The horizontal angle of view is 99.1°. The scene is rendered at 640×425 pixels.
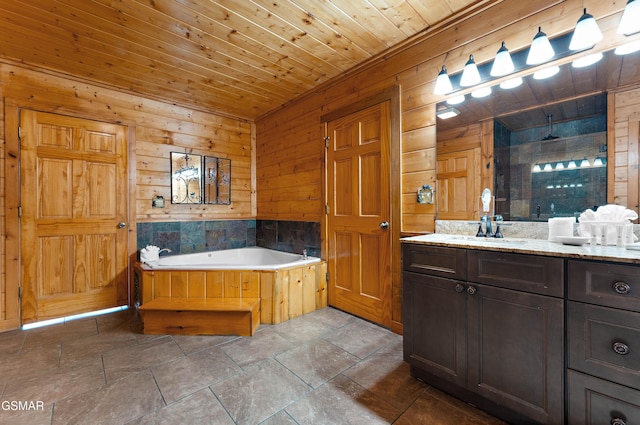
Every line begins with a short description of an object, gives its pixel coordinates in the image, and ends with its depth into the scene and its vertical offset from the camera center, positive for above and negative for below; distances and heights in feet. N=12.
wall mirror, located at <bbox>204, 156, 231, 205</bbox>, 12.25 +1.37
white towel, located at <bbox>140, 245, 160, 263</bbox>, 9.78 -1.58
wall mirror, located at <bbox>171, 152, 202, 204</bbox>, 11.37 +1.38
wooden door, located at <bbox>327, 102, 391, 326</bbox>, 8.13 -0.10
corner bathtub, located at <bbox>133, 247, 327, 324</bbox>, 8.61 -2.34
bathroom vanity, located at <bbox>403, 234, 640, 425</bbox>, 3.51 -1.80
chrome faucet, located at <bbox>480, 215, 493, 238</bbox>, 6.06 -0.34
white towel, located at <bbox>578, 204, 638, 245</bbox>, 4.49 -0.16
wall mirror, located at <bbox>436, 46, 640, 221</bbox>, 4.97 +1.46
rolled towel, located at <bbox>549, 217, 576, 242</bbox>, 4.88 -0.32
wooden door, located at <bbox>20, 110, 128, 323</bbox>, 8.62 -0.16
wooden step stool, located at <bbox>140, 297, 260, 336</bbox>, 7.73 -3.12
